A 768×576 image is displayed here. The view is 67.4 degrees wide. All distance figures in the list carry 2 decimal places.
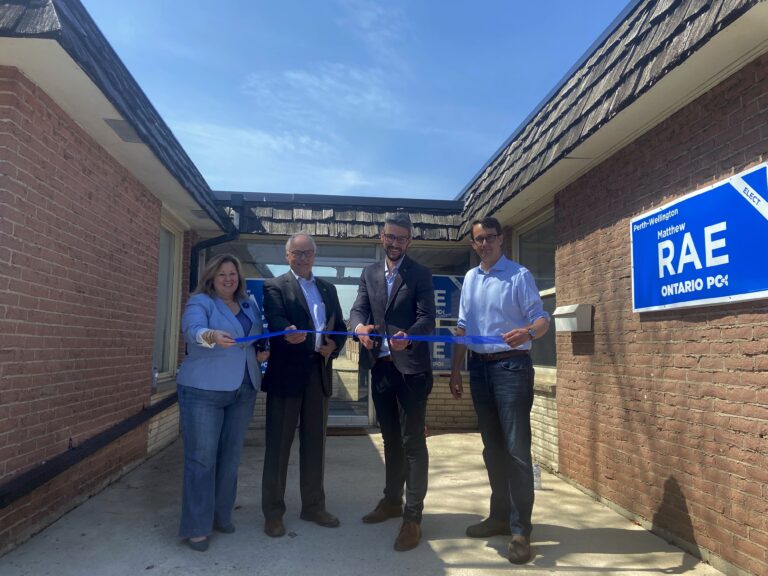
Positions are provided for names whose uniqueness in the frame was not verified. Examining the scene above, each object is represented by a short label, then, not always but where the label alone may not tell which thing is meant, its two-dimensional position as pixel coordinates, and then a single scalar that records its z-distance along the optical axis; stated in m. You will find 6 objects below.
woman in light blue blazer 3.45
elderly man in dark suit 3.69
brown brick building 3.05
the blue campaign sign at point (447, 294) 8.19
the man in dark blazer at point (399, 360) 3.52
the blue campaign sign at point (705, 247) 2.89
